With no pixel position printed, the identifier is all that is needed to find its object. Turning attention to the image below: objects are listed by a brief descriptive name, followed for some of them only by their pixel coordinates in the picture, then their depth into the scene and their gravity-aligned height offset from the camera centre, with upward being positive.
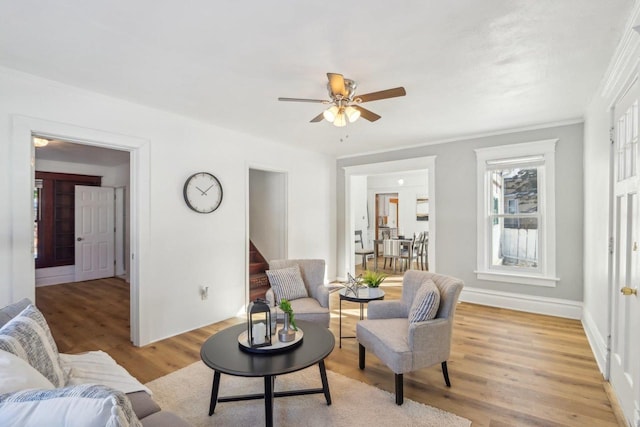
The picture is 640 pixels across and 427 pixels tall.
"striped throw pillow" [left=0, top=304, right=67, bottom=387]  1.37 -0.59
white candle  2.22 -0.83
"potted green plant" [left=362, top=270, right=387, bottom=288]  3.51 -0.73
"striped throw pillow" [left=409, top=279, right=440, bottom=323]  2.42 -0.70
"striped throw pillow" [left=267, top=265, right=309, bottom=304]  3.57 -0.80
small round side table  3.35 -0.88
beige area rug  2.15 -1.39
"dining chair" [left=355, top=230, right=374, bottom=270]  8.09 -1.03
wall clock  3.91 +0.26
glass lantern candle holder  2.21 -0.81
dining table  7.66 -0.81
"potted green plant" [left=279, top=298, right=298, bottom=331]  2.28 -0.71
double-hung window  4.38 -0.01
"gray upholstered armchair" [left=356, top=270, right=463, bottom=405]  2.35 -0.96
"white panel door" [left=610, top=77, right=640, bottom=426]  1.98 -0.35
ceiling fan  2.45 +0.91
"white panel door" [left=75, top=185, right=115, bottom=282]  6.58 -0.42
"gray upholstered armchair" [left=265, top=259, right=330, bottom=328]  3.27 -0.91
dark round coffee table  1.95 -0.94
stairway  5.16 -1.07
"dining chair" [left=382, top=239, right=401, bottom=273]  7.72 -0.87
